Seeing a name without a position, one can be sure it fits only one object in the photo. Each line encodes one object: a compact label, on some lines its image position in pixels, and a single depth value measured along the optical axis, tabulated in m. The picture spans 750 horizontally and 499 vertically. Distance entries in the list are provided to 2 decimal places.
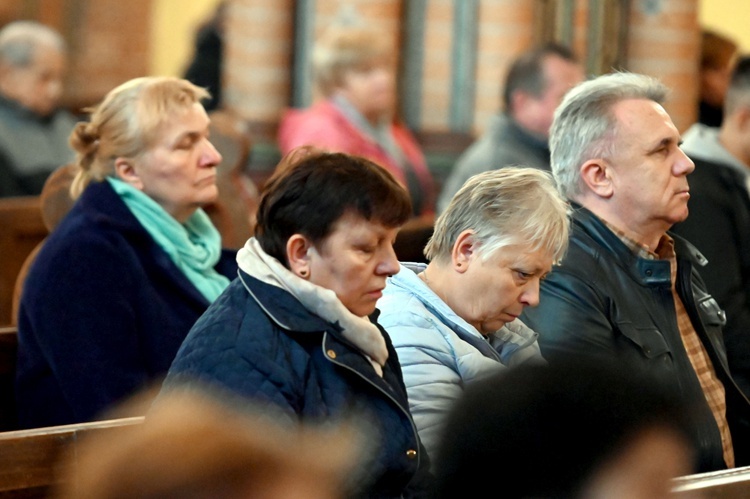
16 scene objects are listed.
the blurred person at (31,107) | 10.91
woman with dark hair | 4.53
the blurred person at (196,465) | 1.91
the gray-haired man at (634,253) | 5.90
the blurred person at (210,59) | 13.71
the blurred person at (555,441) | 2.31
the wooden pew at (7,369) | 6.62
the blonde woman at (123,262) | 6.20
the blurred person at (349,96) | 10.59
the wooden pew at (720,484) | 4.00
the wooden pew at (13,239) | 8.54
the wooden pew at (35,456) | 4.91
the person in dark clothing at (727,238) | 7.05
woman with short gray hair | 5.24
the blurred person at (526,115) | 10.18
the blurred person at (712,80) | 12.73
